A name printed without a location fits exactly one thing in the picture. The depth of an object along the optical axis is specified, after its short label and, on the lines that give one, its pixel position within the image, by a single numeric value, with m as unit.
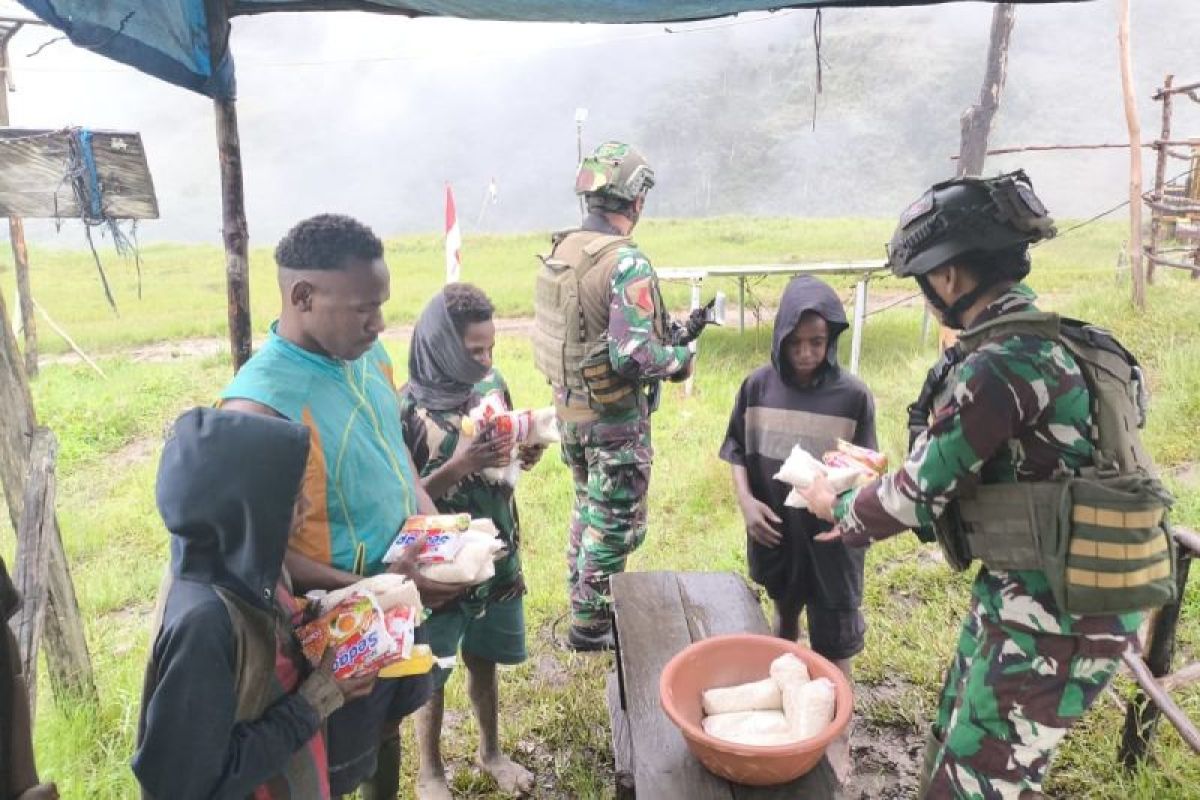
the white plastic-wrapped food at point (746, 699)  2.09
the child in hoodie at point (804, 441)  3.03
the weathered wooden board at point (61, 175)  2.66
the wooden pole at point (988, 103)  7.37
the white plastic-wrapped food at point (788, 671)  2.08
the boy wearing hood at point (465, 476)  2.66
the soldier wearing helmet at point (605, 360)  3.69
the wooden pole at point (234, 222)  2.87
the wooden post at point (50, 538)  2.78
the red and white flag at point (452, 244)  5.54
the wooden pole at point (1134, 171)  8.20
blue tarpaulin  2.41
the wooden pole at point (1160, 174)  9.35
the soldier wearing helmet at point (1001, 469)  1.92
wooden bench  1.97
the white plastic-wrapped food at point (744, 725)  1.98
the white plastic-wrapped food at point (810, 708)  1.93
